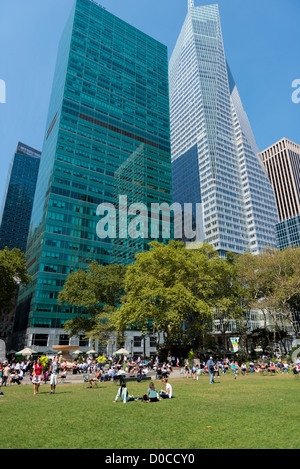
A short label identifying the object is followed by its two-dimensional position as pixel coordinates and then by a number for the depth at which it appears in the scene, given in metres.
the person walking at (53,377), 17.09
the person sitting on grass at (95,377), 20.03
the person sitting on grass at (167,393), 14.95
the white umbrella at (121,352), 35.86
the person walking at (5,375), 21.56
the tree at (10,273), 46.97
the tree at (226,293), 39.41
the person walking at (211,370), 21.91
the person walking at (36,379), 16.77
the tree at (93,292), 52.38
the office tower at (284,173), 169.12
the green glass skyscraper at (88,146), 70.88
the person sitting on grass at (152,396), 13.98
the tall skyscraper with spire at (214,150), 130.12
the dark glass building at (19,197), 150.00
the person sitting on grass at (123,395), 13.88
